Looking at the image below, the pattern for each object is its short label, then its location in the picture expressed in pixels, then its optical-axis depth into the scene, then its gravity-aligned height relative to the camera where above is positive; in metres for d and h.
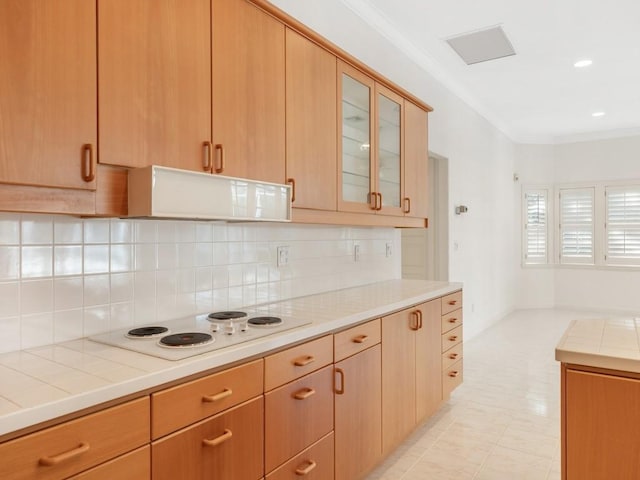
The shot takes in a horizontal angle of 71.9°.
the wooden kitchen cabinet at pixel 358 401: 1.97 -0.75
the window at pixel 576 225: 7.10 +0.30
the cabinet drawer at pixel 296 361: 1.59 -0.45
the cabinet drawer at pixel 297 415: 1.59 -0.67
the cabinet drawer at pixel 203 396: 1.22 -0.46
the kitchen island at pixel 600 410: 1.35 -0.53
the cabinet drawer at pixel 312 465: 1.66 -0.87
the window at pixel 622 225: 6.71 +0.28
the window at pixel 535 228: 7.39 +0.26
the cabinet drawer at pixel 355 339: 1.96 -0.45
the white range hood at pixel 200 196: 1.39 +0.17
